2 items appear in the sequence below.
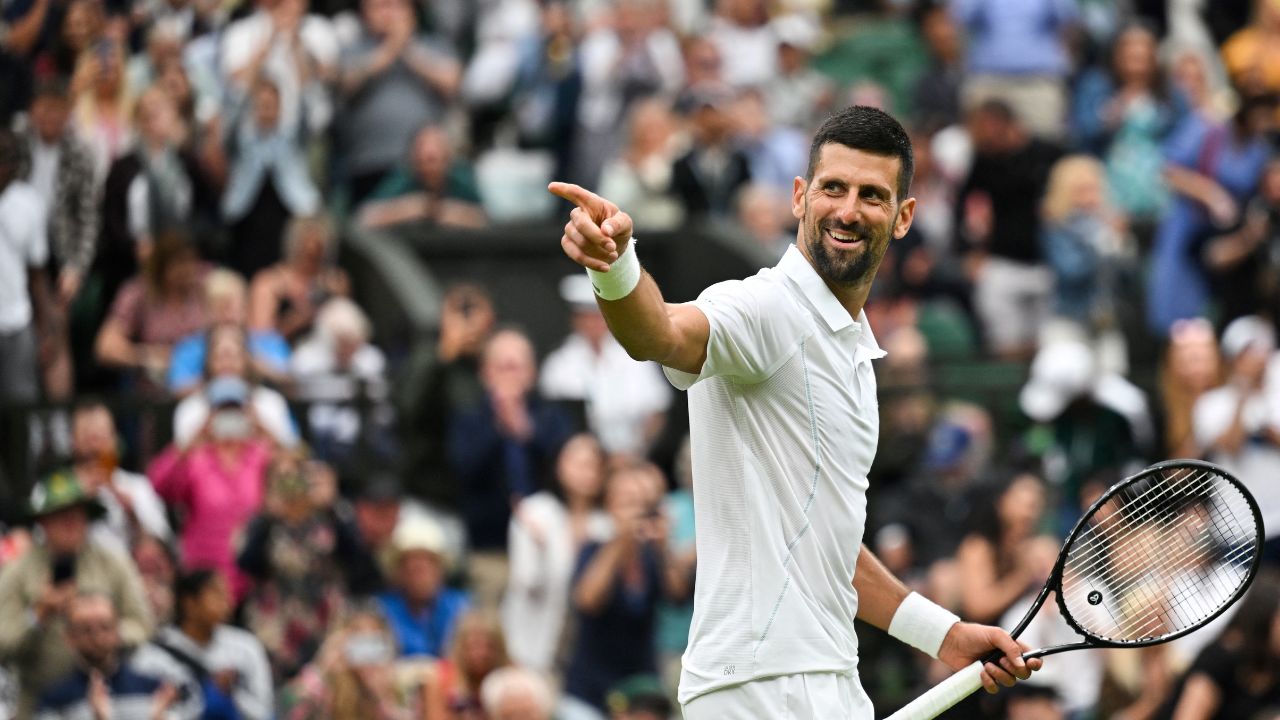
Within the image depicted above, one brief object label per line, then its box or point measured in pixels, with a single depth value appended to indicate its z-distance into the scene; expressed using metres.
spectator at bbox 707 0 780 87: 15.59
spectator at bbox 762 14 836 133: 15.52
